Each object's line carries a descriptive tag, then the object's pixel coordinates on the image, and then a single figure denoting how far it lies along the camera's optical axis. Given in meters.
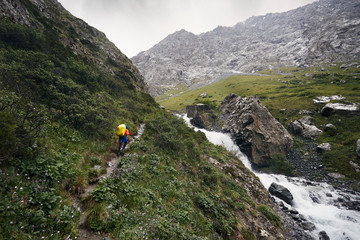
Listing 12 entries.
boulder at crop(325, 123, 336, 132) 33.25
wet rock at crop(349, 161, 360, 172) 24.24
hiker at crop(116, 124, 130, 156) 10.93
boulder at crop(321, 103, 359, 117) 35.19
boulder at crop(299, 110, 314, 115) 41.24
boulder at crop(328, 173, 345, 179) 24.46
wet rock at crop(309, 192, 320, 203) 21.70
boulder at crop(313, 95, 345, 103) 46.38
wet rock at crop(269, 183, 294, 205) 21.05
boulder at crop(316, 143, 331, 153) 29.40
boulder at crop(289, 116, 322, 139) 34.53
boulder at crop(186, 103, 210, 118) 54.69
